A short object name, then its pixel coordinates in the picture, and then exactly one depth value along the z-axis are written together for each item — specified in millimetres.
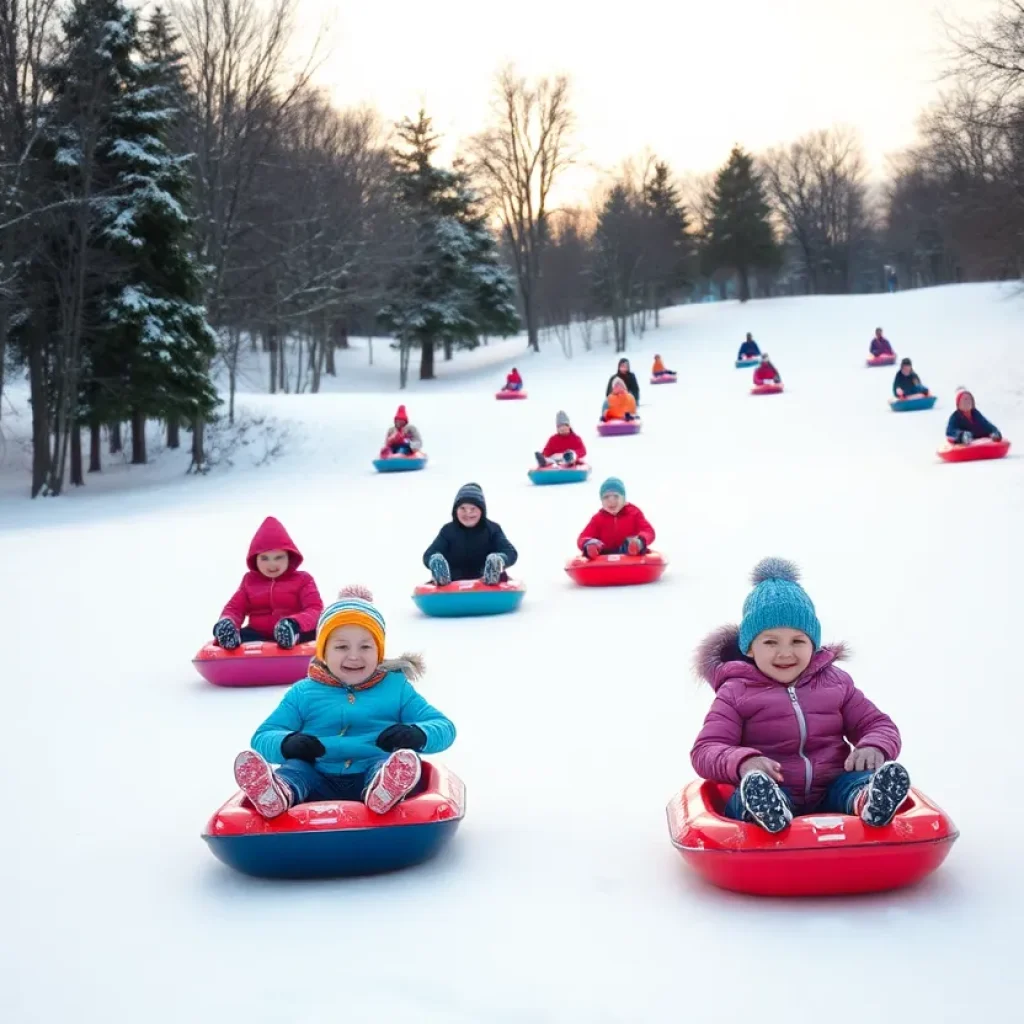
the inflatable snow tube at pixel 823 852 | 3641
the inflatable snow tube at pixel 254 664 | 7223
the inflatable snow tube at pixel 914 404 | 23156
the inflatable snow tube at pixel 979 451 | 15789
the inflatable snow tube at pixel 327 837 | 4031
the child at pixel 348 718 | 4352
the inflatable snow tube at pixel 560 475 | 17344
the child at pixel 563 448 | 17578
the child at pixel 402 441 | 20594
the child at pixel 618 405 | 23016
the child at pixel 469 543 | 9453
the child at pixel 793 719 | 3947
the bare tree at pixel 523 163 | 48531
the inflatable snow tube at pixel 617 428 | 22797
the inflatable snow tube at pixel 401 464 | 20312
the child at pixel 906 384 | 23250
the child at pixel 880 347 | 30344
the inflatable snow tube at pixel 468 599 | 9180
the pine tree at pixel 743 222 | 51594
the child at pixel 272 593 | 7422
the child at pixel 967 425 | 16047
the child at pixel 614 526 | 10344
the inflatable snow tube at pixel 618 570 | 10094
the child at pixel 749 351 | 33969
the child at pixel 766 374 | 28266
